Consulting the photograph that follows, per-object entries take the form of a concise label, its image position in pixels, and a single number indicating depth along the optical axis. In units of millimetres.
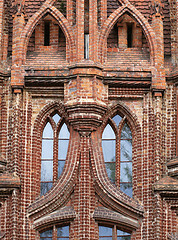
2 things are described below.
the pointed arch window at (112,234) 28469
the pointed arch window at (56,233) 28547
